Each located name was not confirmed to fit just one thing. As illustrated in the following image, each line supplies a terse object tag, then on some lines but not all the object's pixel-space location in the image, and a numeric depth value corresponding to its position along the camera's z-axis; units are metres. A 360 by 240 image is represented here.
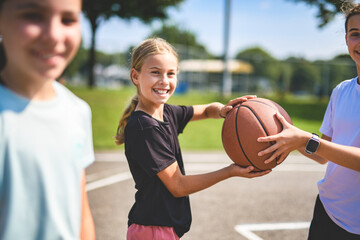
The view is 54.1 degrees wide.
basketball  2.49
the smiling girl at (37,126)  1.30
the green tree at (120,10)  22.25
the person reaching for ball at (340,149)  2.21
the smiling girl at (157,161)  2.25
